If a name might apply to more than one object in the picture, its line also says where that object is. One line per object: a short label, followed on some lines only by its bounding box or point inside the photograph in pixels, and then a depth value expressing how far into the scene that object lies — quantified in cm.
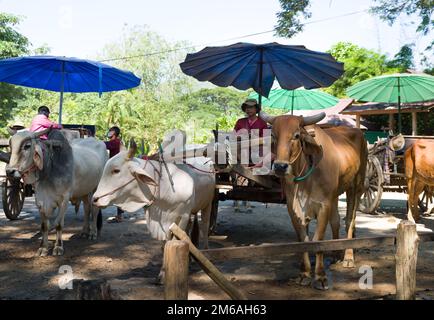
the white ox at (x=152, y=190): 445
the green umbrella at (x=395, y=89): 959
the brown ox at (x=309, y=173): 453
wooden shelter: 1553
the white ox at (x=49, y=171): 583
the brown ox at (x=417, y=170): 835
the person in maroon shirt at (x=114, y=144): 864
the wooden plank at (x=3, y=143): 787
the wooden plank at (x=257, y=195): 598
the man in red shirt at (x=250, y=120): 637
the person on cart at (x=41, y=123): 700
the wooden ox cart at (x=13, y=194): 790
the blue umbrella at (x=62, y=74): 723
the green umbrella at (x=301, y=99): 1068
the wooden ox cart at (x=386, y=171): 948
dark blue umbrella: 608
